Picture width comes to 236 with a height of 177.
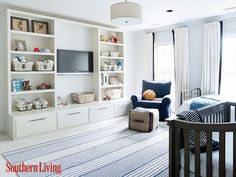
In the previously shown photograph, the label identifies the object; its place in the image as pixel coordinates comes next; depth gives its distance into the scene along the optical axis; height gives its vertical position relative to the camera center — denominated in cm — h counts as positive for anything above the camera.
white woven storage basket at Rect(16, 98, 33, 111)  387 -46
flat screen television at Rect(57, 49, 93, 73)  443 +43
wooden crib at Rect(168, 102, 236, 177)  147 -47
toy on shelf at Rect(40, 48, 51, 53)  413 +60
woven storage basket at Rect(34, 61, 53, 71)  403 +28
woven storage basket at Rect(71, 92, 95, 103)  465 -38
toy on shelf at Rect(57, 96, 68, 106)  447 -47
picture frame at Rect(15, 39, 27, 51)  387 +66
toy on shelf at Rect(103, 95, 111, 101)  524 -45
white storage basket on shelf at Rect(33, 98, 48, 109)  406 -45
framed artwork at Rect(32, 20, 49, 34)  410 +107
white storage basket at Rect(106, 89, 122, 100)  536 -34
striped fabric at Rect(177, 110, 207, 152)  175 -37
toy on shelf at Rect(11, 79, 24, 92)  379 -9
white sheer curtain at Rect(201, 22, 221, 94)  459 +49
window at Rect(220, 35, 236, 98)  454 +26
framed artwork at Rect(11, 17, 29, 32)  382 +106
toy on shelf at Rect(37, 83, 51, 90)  418 -12
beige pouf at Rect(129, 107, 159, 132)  392 -75
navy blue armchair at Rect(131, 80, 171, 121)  463 -44
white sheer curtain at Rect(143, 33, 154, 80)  588 +68
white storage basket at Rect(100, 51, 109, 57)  516 +67
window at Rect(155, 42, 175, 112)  561 +47
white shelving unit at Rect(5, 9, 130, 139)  364 -8
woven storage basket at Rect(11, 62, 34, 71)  374 +26
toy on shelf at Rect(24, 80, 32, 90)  400 -10
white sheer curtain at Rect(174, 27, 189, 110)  512 +50
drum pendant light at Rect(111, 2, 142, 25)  261 +87
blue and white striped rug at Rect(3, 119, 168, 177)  243 -103
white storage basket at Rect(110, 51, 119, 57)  535 +68
